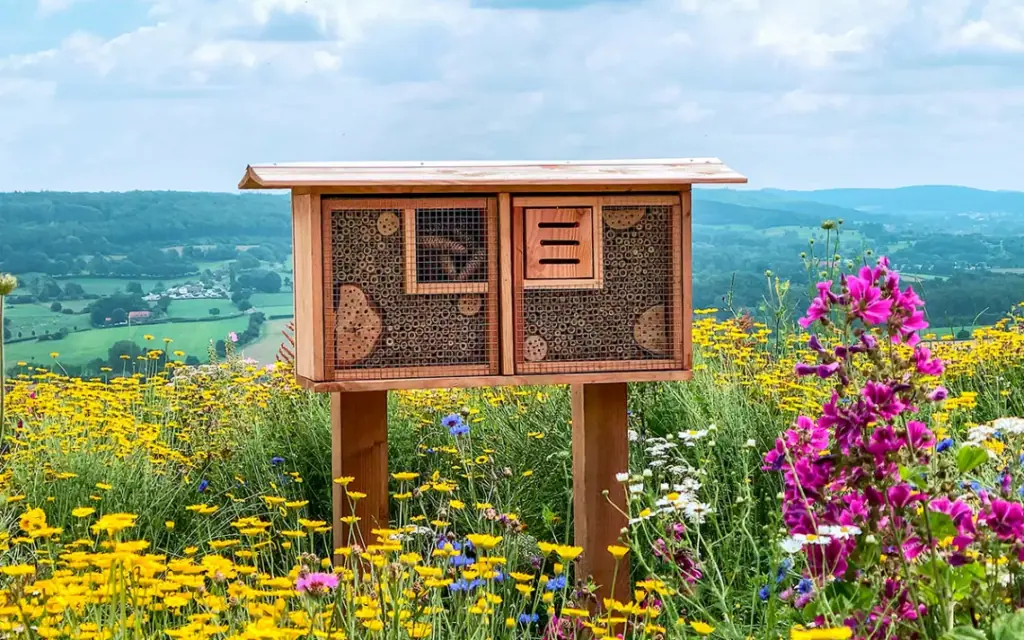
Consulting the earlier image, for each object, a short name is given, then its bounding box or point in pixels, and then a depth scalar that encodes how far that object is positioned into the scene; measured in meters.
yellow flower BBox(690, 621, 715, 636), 2.35
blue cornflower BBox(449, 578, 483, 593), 2.90
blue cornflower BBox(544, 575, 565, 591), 3.30
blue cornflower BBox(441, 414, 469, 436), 4.35
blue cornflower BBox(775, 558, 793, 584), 3.09
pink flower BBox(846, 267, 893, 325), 2.45
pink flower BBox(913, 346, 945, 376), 2.44
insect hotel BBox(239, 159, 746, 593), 3.57
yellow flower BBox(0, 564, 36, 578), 2.36
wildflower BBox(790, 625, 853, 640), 1.85
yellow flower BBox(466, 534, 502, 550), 2.63
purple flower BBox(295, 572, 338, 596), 2.32
